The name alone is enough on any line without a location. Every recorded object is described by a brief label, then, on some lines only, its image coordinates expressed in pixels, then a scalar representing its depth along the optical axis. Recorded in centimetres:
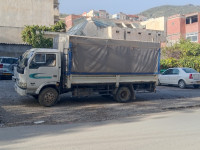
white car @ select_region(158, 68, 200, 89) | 1772
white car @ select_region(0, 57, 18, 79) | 1848
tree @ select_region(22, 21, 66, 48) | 2798
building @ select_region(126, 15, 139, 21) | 11062
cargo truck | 970
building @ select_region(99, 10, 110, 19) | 11314
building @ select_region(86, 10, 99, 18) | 10427
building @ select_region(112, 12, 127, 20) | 11206
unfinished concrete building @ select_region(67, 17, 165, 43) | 4024
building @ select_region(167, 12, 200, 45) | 4647
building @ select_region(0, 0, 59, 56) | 3716
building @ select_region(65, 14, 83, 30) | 5927
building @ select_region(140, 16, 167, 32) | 5369
